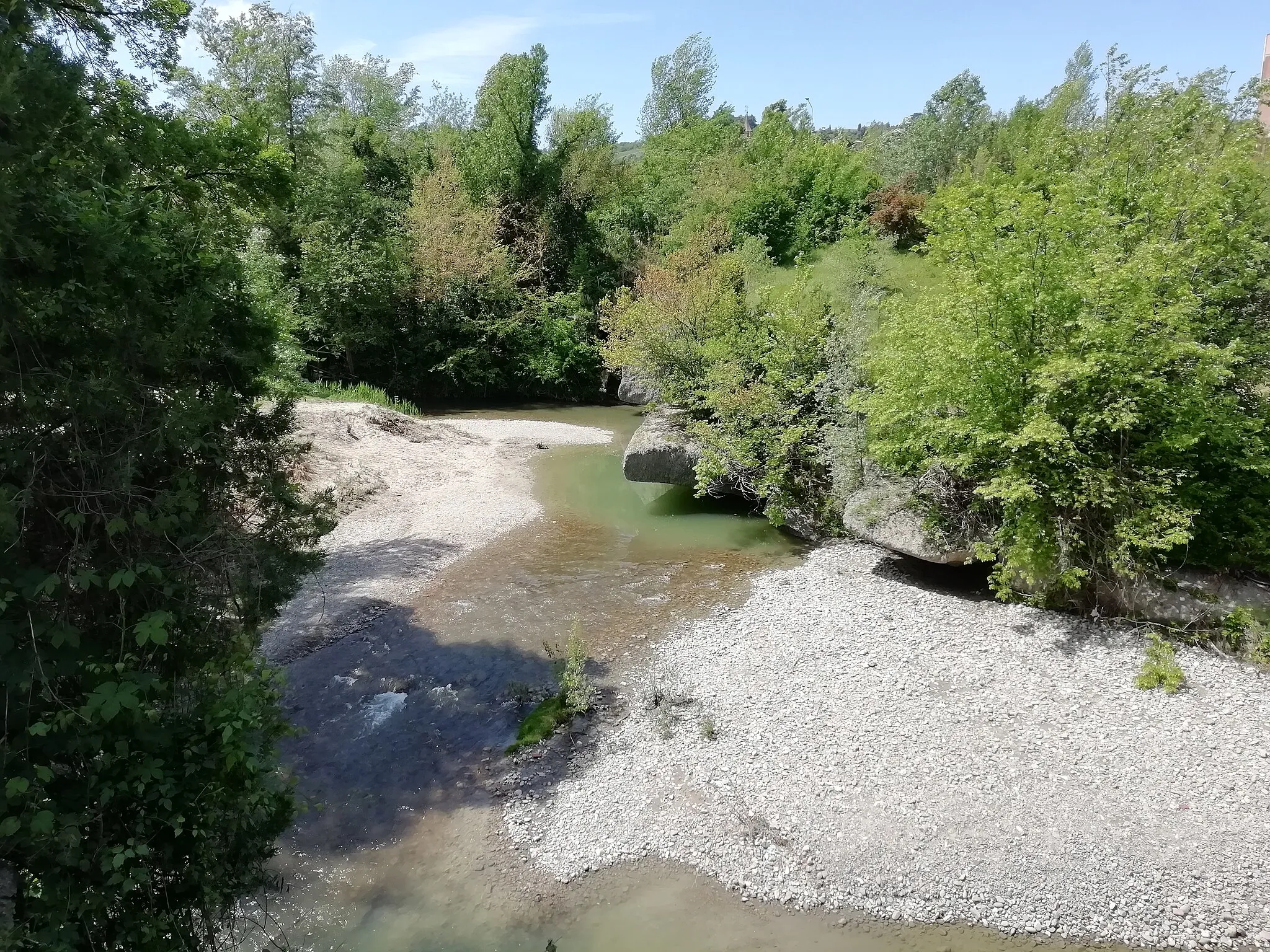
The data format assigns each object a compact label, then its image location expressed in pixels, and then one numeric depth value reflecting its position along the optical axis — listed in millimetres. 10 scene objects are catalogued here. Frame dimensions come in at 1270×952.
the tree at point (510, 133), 36531
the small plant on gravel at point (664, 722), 10102
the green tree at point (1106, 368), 10734
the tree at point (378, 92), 45250
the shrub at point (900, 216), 33312
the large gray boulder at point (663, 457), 19531
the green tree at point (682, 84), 59219
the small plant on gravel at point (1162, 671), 9844
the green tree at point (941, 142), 36969
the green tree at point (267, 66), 27125
